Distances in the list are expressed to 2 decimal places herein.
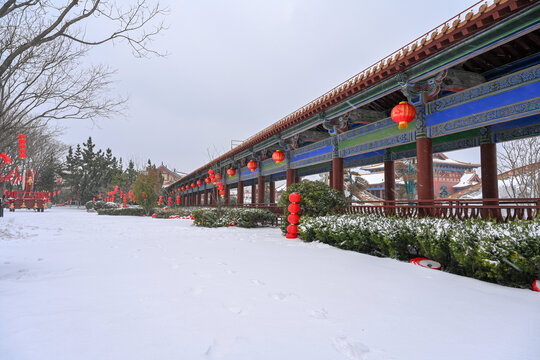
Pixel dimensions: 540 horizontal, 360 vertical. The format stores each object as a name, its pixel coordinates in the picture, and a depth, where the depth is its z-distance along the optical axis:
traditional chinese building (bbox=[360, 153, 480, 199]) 23.92
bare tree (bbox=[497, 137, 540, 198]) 10.98
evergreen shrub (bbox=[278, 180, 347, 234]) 7.60
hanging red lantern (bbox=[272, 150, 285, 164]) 11.19
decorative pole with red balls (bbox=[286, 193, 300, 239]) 7.65
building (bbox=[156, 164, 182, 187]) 56.53
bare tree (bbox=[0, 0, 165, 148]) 4.68
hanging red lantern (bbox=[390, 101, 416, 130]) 6.19
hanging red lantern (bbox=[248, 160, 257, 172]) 13.09
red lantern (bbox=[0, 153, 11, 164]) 11.73
